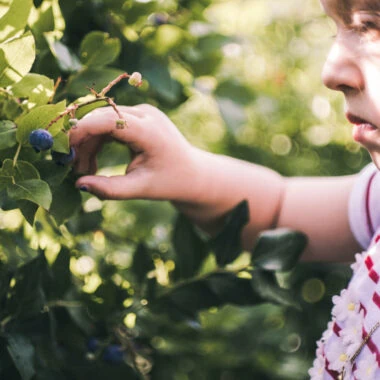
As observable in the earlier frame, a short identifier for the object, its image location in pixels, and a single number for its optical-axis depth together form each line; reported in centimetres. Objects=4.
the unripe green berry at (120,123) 79
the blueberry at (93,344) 90
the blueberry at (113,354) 91
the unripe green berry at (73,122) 77
